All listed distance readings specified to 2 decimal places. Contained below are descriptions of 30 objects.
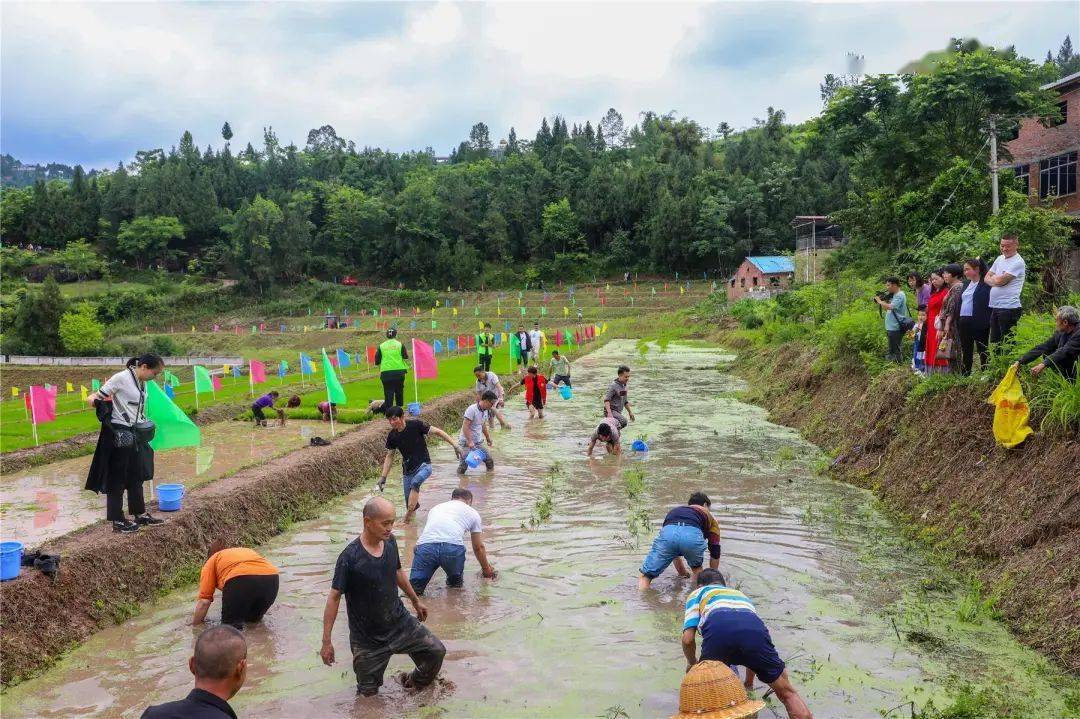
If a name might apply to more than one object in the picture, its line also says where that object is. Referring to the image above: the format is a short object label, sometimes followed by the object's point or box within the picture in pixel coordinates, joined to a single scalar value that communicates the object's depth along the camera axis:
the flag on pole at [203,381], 21.86
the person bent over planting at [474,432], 13.90
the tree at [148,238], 99.94
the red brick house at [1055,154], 28.58
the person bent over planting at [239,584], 7.58
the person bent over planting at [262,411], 18.95
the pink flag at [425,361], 19.19
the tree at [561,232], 96.18
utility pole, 21.97
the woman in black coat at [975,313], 11.10
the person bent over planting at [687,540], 8.04
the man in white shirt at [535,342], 24.12
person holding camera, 14.52
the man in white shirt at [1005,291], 10.54
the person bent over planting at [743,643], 5.57
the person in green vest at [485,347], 21.63
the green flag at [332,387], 15.53
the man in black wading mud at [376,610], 6.15
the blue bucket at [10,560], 7.52
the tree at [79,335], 58.41
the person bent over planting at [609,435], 15.16
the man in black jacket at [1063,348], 8.95
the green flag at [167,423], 11.55
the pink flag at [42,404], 17.97
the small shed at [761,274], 61.56
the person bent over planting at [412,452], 11.00
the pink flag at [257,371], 24.11
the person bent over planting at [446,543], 8.45
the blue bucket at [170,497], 10.10
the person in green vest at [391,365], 15.98
